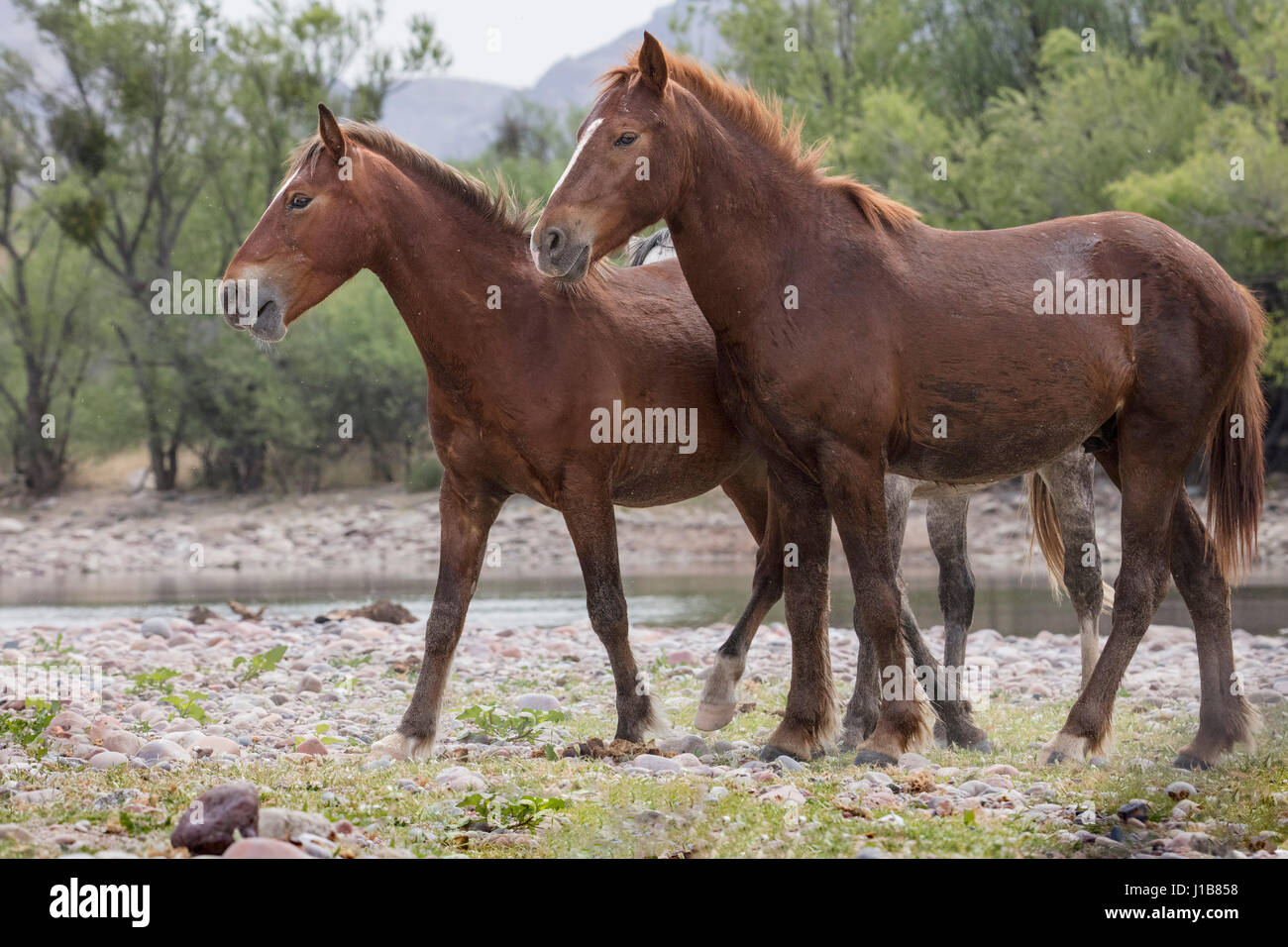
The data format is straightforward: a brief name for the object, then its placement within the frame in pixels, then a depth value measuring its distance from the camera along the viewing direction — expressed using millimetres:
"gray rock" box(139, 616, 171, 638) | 13148
